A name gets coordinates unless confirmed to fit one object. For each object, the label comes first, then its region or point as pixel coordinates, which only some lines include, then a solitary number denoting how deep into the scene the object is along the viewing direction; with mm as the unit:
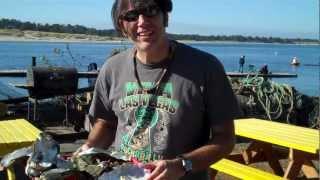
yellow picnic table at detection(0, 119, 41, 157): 3425
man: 1543
